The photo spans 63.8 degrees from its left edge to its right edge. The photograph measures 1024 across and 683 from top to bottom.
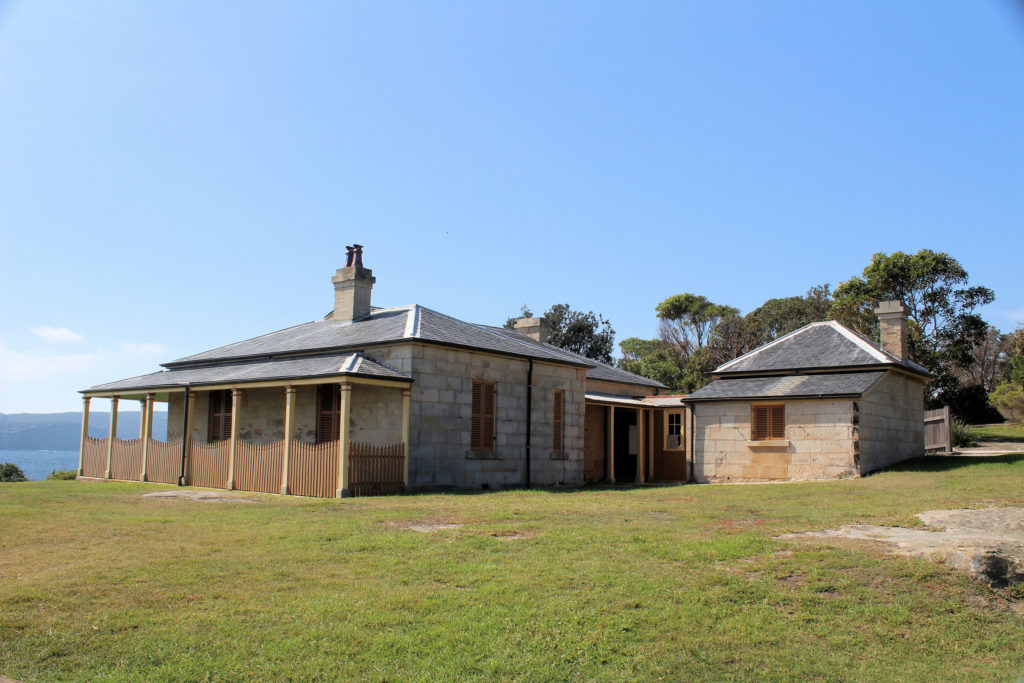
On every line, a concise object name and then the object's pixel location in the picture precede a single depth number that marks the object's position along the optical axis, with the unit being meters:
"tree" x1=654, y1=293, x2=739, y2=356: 66.81
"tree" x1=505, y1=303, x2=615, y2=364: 58.88
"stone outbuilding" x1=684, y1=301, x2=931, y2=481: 22.03
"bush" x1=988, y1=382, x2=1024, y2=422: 39.59
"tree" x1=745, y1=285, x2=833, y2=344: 62.06
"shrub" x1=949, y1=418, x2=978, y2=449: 31.06
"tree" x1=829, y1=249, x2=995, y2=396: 38.56
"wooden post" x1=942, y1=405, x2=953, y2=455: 27.59
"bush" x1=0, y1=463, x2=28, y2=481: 25.02
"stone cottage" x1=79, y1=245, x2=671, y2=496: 19.08
